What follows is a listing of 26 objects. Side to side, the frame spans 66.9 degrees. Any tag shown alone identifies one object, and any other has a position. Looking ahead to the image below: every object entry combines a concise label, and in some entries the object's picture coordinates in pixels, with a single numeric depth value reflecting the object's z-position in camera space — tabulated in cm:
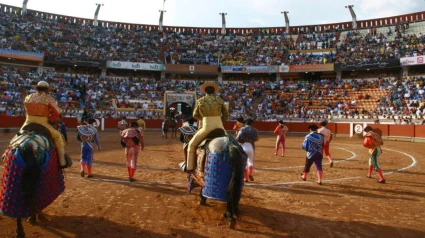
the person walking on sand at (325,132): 937
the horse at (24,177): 407
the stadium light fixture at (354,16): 4147
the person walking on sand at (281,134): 1238
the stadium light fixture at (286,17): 4528
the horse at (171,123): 2133
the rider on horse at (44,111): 457
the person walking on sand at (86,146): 788
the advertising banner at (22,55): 3172
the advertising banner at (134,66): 3659
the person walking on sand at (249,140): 751
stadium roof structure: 3816
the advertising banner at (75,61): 3450
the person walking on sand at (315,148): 739
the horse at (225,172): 438
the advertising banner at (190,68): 3819
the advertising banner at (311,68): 3572
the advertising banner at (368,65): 3234
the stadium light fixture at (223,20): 4709
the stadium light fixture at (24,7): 3931
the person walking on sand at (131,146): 764
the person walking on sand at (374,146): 793
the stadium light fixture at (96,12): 4378
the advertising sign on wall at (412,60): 3031
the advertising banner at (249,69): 3791
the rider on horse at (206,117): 510
